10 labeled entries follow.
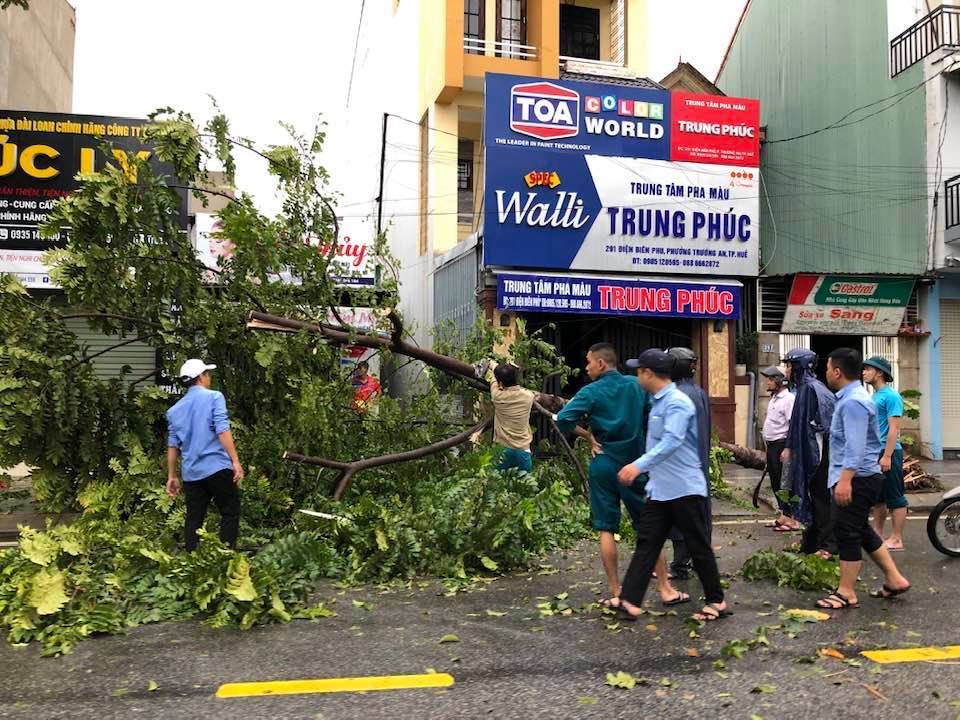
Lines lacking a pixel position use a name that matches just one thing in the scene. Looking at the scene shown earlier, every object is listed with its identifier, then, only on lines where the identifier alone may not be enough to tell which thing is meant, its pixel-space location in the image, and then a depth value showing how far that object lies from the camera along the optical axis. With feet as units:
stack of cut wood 35.63
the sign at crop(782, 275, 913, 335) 48.83
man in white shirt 27.20
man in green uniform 16.98
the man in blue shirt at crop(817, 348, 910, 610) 17.04
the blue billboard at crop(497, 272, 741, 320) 46.80
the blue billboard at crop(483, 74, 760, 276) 47.52
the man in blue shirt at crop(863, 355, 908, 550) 21.89
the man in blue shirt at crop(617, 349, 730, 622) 15.88
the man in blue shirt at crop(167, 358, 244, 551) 19.36
